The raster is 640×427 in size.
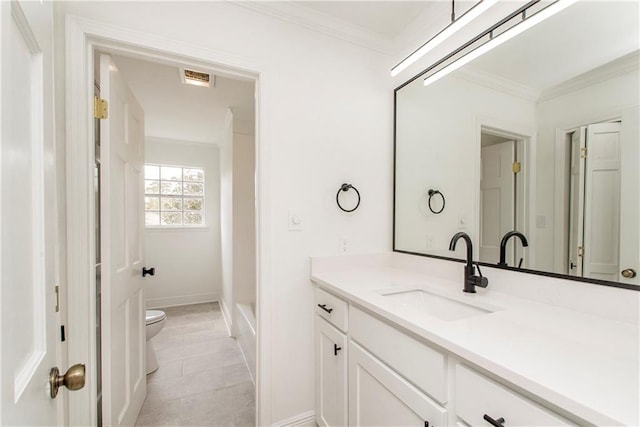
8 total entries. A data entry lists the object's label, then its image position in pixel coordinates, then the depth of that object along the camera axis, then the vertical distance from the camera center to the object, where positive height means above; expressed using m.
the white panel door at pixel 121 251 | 1.31 -0.23
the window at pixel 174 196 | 4.00 +0.20
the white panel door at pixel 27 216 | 0.37 -0.01
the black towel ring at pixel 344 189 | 1.71 +0.13
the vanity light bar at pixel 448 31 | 1.04 +0.79
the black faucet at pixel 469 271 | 1.25 -0.28
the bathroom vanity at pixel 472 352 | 0.59 -0.39
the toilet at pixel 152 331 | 2.23 -1.02
